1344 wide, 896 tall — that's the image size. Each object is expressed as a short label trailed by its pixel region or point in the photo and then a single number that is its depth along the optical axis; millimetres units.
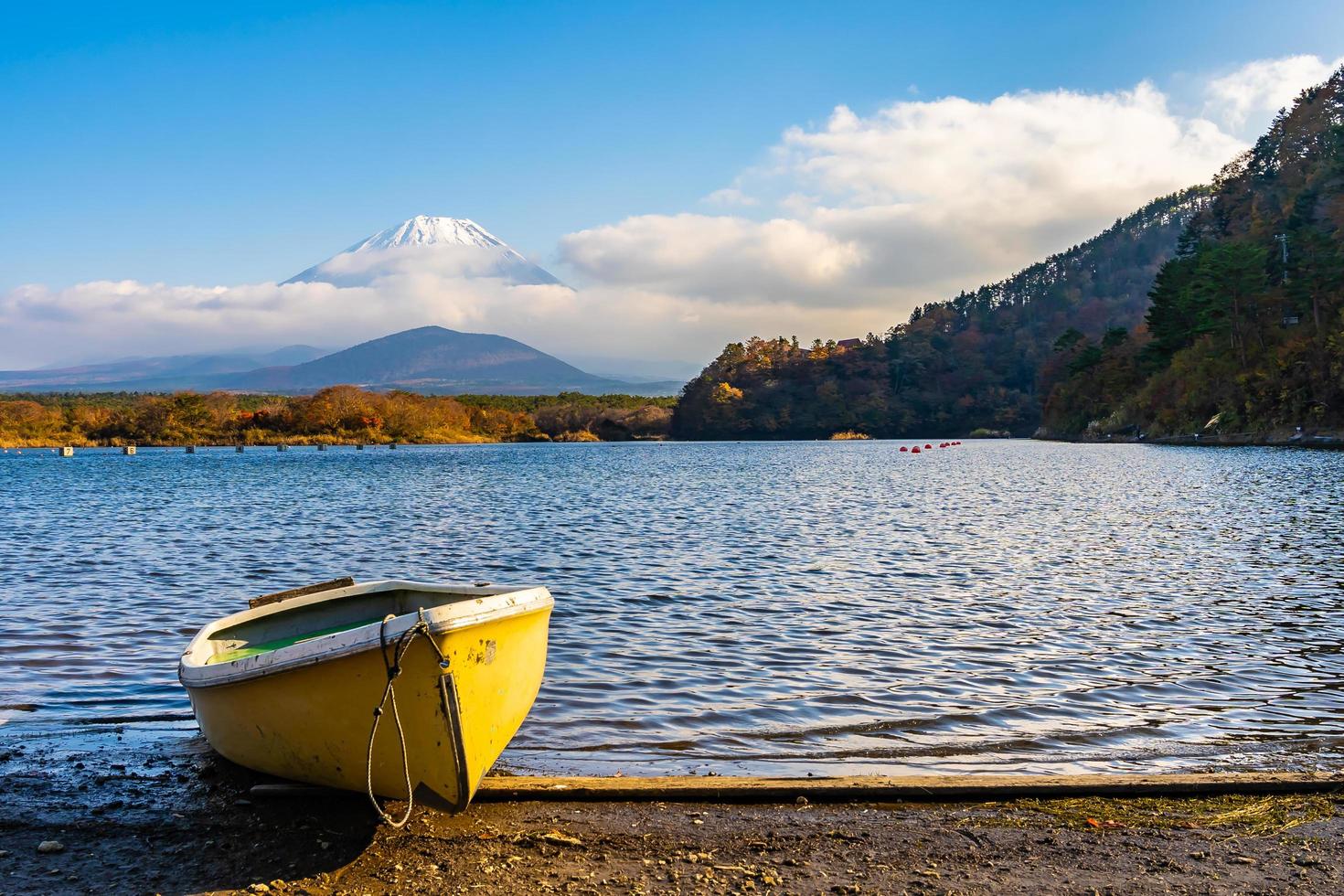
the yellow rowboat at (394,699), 6578
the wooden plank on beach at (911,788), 7406
